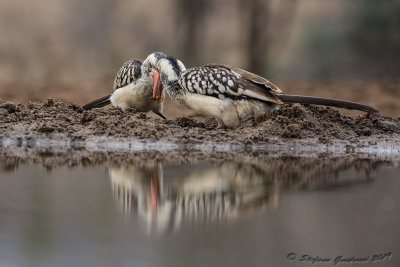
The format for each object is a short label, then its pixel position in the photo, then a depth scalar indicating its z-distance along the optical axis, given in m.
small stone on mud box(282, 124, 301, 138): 14.99
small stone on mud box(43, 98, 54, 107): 16.75
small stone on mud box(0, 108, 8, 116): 16.36
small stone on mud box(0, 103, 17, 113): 16.47
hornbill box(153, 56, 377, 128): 14.66
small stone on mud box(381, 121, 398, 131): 16.33
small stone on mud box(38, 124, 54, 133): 15.48
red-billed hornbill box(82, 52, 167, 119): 16.14
